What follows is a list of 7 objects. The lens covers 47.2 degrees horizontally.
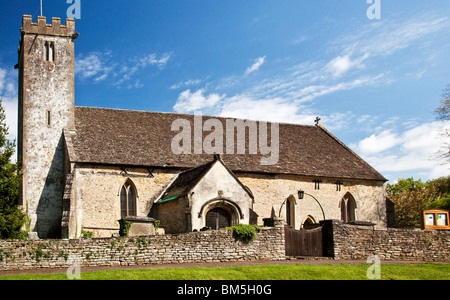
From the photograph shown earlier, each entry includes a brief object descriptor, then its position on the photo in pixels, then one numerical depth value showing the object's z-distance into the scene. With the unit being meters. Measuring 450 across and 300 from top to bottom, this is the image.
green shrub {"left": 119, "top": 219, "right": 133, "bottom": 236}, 25.27
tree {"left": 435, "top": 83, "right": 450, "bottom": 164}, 35.16
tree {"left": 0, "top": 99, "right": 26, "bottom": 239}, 26.56
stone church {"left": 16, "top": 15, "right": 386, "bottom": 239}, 29.47
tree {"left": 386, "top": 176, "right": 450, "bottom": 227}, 53.35
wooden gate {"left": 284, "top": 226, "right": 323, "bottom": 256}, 25.55
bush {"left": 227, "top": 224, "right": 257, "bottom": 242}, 23.77
